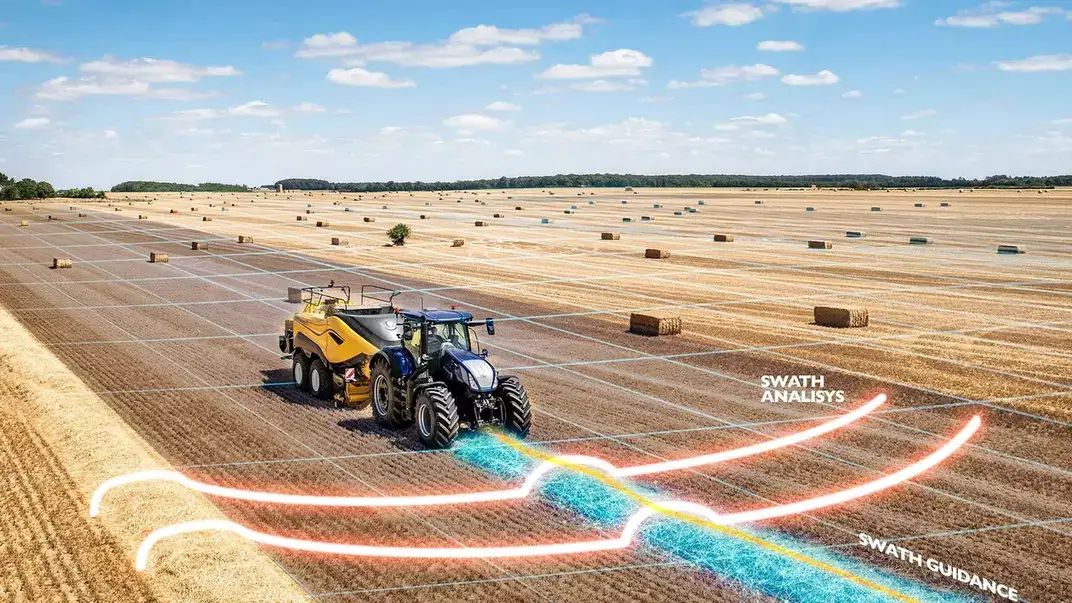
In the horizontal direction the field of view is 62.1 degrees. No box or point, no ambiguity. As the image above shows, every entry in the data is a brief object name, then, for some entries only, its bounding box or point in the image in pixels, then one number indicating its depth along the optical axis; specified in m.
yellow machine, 18.89
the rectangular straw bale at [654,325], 28.77
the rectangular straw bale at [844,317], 29.77
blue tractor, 16.36
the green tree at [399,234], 61.85
